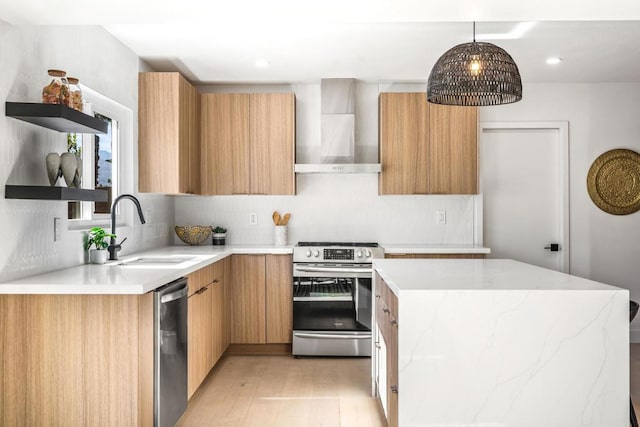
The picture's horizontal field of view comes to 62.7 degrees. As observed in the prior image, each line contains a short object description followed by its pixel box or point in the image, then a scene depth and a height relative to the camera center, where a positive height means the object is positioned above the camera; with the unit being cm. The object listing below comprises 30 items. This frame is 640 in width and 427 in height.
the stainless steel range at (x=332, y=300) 429 -73
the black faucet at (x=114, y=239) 313 -17
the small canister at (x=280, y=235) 480 -21
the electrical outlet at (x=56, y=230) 274 -9
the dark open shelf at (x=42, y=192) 233 +9
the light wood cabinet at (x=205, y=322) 321 -75
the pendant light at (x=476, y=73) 240 +64
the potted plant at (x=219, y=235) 473 -21
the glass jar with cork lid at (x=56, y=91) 244 +57
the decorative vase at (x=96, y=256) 305 -25
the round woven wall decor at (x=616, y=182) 488 +26
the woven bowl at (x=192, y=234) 460 -19
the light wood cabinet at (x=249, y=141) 464 +63
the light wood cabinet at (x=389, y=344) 234 -64
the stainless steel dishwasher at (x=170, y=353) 249 -71
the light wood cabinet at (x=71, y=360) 226 -64
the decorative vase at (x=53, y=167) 253 +22
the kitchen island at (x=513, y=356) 212 -59
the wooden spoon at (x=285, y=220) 485 -8
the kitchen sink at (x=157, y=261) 302 -31
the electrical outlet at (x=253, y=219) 496 -7
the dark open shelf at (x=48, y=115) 234 +44
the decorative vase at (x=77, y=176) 264 +18
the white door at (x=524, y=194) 492 +16
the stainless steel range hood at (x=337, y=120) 467 +81
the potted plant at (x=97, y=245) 305 -19
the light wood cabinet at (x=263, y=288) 442 -64
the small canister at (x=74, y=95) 252 +57
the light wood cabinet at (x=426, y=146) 461 +57
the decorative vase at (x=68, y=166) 257 +23
